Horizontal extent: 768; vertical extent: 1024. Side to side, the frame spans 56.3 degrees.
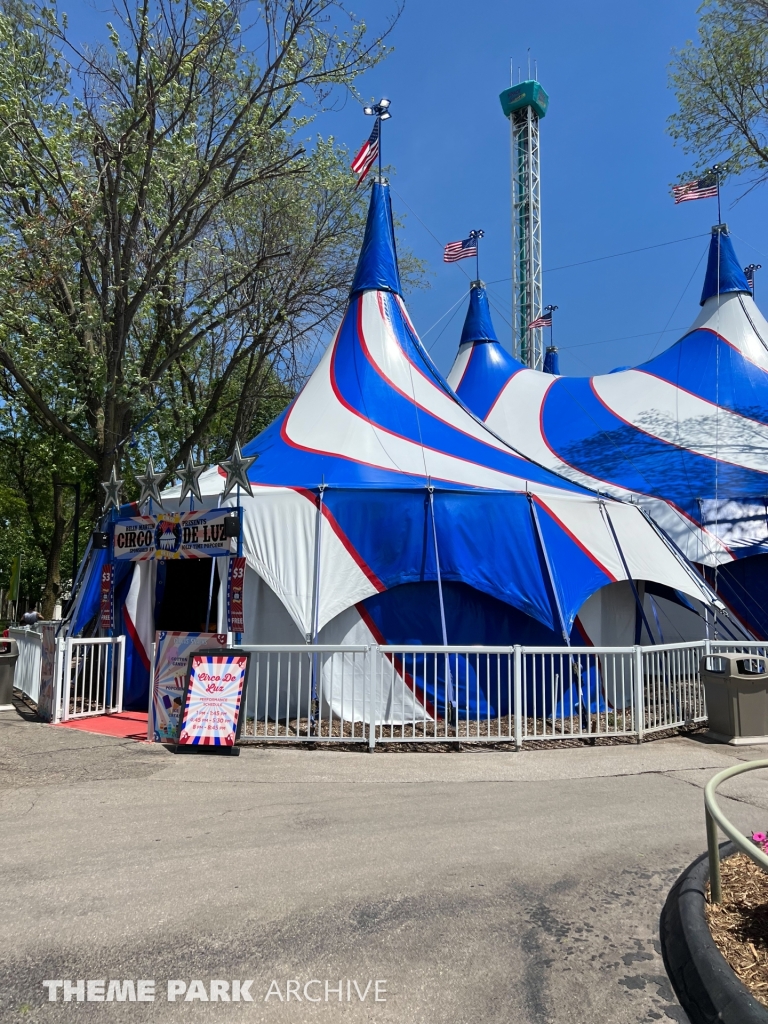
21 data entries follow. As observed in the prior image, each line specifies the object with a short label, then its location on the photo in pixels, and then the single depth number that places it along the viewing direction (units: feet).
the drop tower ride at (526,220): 122.72
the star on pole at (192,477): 29.04
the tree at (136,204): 37.27
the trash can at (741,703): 25.26
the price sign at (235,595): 25.76
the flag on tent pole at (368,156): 45.34
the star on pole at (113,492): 33.24
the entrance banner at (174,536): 27.66
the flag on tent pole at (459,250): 71.61
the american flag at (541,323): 99.20
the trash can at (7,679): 31.55
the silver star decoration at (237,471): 27.12
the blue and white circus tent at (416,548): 28.58
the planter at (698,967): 8.23
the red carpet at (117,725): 26.50
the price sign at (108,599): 31.22
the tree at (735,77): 43.62
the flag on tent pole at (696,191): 54.39
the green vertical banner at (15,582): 79.56
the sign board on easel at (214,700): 23.58
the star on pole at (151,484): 30.81
